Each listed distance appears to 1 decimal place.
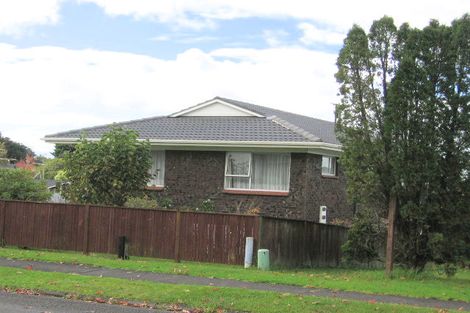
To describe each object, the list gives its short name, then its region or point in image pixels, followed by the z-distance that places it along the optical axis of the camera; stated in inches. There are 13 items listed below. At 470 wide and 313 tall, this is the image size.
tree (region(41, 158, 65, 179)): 1867.7
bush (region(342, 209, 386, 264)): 619.8
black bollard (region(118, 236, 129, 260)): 669.3
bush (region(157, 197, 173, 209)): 883.4
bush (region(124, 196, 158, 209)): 795.6
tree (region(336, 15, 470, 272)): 568.1
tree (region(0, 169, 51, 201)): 850.6
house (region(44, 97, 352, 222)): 834.2
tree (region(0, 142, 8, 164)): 1144.2
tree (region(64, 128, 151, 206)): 781.9
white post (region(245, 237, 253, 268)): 631.8
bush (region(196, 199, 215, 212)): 867.4
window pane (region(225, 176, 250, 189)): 867.4
